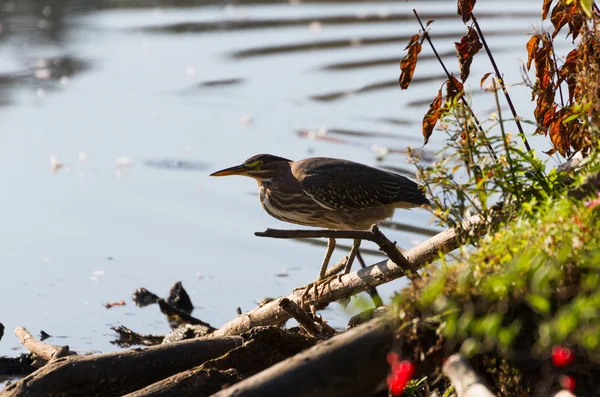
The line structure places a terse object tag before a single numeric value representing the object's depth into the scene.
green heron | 13.48
